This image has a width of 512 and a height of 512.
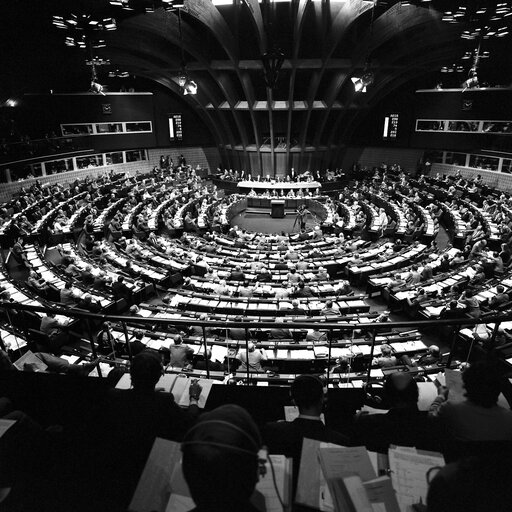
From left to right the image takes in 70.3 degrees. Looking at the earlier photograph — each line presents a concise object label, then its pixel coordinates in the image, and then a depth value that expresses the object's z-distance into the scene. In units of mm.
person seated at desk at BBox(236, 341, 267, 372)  8156
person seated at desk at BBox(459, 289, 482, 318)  10820
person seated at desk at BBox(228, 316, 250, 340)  9980
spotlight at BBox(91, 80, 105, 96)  15406
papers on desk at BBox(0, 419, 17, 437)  2741
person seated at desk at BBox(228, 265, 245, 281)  14531
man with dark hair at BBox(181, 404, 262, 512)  1535
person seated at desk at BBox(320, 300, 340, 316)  11288
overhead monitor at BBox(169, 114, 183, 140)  37438
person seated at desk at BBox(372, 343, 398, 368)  7934
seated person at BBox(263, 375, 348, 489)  2766
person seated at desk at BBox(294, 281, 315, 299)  13109
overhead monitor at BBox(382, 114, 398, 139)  35531
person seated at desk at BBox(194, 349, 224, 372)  8234
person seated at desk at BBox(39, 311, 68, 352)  9969
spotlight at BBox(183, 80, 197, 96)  18908
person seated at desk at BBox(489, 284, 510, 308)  11055
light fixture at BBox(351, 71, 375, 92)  17266
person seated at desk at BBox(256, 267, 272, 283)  14734
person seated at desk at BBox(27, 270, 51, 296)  12977
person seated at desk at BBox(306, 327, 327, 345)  9906
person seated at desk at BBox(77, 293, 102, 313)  11383
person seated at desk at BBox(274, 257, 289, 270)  15992
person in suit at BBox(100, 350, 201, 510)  2676
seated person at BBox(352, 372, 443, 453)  2902
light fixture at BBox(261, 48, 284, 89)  15891
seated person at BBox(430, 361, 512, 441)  2773
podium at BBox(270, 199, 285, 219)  28094
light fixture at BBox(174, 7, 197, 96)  18312
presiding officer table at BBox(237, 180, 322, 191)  31559
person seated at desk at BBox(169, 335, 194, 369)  7773
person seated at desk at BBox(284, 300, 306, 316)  11275
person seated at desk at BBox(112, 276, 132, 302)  13102
